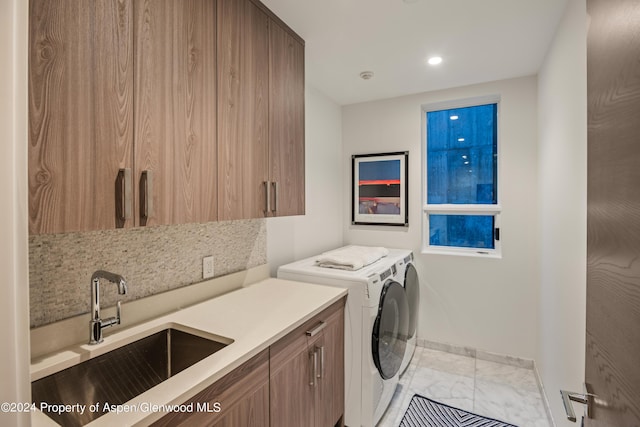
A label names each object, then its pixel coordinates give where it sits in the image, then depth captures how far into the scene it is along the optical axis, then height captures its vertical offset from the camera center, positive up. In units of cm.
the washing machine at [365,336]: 185 -77
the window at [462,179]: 279 +31
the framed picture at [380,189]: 302 +24
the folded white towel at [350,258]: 212 -33
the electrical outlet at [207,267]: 172 -31
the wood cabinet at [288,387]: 101 -71
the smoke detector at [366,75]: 243 +110
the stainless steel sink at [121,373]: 101 -61
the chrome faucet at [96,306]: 112 -34
